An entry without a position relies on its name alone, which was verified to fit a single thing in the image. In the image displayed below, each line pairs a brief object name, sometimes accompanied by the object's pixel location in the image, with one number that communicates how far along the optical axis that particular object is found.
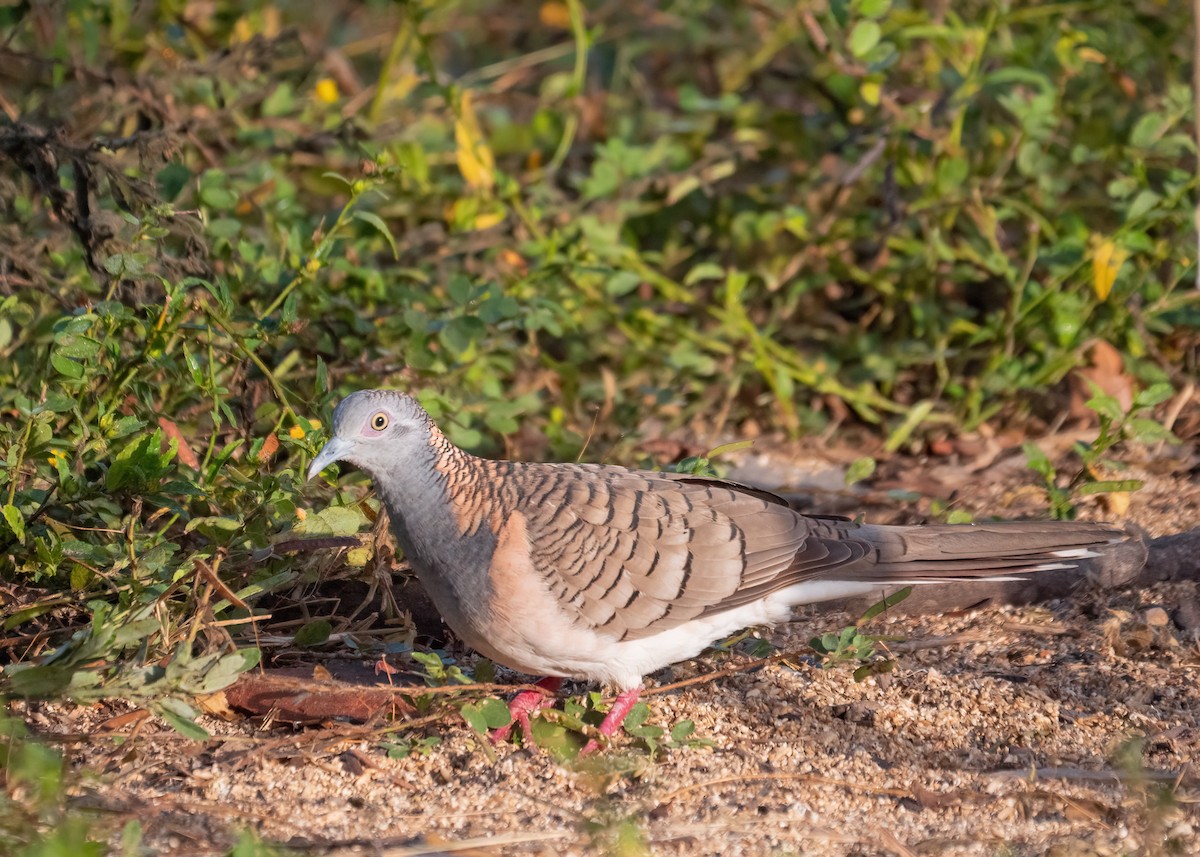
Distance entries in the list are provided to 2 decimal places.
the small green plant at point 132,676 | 6.33
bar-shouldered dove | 7.24
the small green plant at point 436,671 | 7.01
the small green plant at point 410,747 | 6.92
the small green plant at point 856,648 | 7.32
